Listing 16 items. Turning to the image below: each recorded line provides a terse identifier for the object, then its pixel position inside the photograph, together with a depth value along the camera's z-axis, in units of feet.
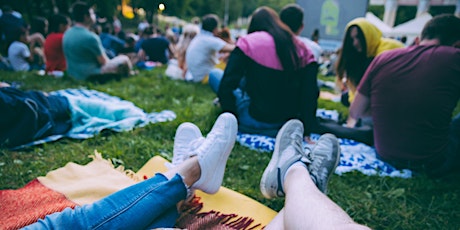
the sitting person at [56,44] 19.20
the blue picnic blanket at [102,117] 9.58
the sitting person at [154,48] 25.94
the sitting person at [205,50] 17.89
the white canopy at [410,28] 50.05
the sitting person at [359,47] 12.11
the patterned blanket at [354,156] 8.35
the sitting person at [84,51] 16.24
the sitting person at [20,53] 20.76
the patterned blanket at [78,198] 4.80
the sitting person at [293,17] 10.80
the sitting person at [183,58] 20.21
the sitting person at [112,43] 27.33
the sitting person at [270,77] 9.08
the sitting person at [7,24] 24.48
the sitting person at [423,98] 7.54
